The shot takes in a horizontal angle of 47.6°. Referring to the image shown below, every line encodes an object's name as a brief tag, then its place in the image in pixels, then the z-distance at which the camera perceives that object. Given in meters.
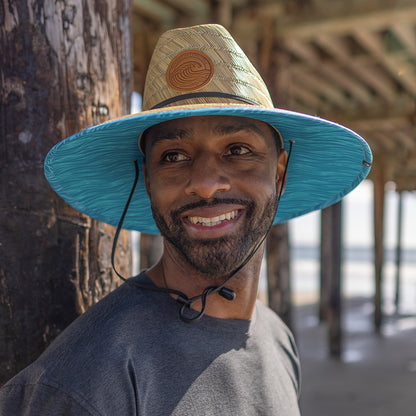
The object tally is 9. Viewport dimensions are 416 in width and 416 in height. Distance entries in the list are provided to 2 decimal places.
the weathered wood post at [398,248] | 13.82
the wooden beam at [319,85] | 6.20
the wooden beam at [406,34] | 4.55
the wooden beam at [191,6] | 4.27
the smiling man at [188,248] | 1.00
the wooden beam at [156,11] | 4.23
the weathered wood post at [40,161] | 1.24
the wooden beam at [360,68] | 5.11
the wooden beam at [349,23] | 4.07
